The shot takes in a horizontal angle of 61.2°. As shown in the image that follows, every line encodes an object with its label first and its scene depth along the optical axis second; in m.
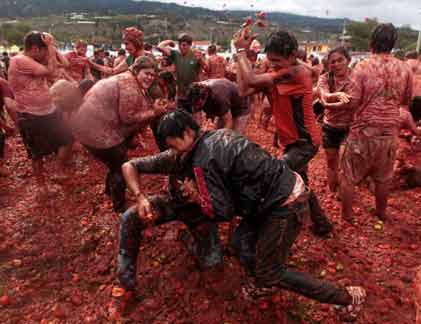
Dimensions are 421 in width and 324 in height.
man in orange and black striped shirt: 2.99
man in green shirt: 6.20
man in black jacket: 2.22
